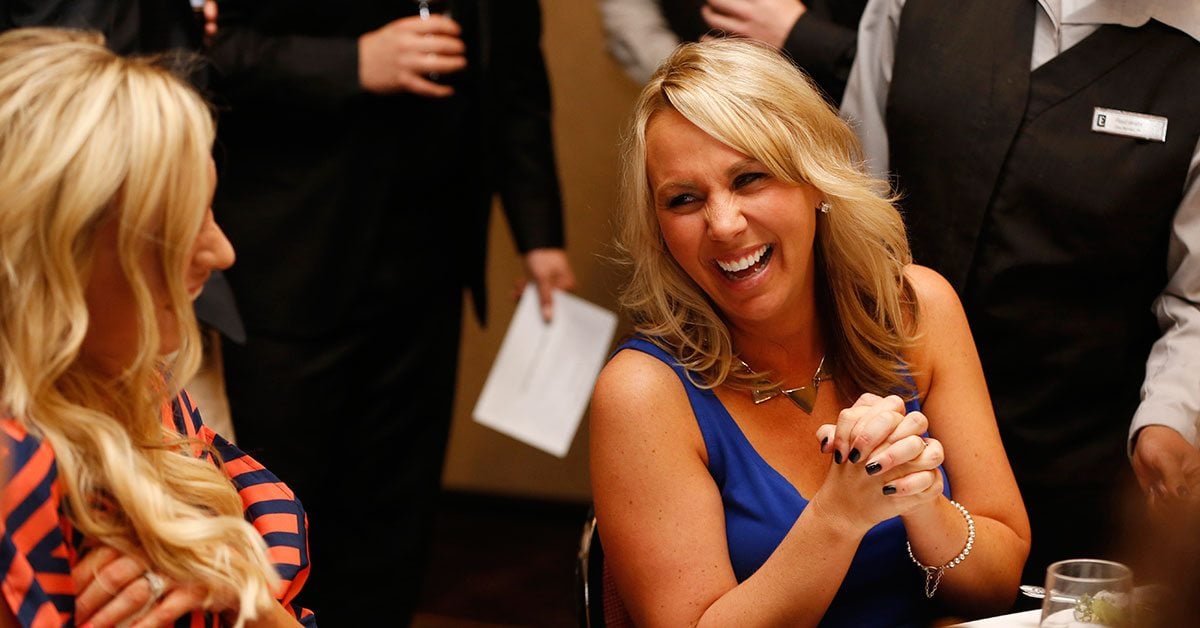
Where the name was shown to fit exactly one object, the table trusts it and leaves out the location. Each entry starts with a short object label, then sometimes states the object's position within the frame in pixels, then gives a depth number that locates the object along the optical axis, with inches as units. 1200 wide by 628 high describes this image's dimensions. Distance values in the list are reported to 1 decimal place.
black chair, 92.3
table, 84.0
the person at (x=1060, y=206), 101.1
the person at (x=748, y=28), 109.4
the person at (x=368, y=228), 113.3
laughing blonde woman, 87.9
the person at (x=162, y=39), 103.4
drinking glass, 80.4
